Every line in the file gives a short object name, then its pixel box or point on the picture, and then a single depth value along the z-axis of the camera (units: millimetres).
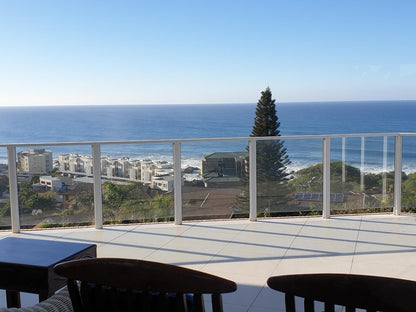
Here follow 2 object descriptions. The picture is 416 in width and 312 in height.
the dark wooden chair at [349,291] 1271
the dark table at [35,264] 2443
